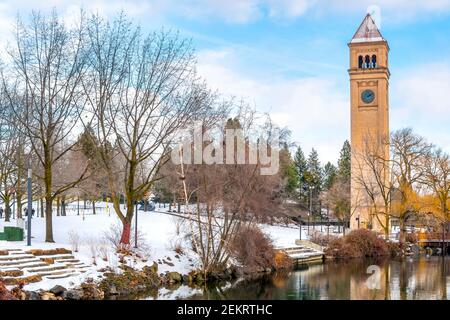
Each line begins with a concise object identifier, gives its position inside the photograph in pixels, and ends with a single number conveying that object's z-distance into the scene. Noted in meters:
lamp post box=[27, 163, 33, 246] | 28.20
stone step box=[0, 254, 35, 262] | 25.31
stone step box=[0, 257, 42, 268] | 24.77
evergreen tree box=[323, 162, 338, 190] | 89.74
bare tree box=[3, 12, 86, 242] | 30.36
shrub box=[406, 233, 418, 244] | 54.53
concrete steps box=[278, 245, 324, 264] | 42.59
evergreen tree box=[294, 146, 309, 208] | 85.99
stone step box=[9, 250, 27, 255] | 26.22
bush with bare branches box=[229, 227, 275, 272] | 34.00
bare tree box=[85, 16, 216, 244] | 31.59
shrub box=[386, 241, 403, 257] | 49.28
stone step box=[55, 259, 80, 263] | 26.99
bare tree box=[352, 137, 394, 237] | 55.16
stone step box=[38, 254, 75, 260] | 26.88
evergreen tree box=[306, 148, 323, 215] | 85.25
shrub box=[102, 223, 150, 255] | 30.41
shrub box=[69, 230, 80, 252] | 28.92
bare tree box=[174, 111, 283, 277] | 32.31
